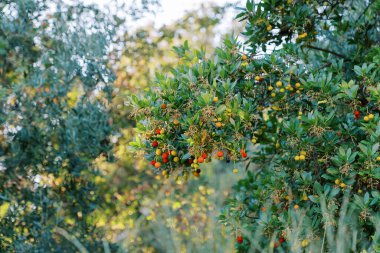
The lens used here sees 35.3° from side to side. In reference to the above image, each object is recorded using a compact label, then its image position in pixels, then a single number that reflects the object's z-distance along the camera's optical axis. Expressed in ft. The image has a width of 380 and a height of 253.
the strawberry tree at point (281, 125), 13.91
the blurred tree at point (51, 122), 20.99
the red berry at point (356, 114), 14.55
